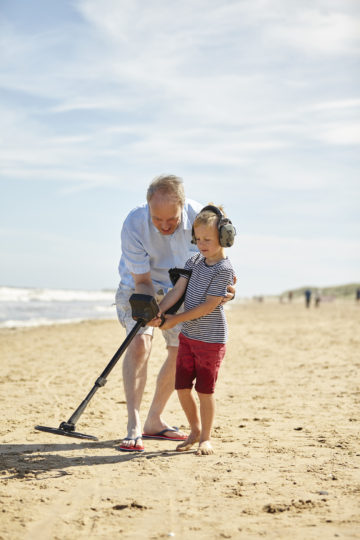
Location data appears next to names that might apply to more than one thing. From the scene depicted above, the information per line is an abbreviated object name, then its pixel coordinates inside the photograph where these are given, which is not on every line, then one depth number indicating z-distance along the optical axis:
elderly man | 3.90
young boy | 3.88
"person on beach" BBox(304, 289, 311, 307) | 42.84
